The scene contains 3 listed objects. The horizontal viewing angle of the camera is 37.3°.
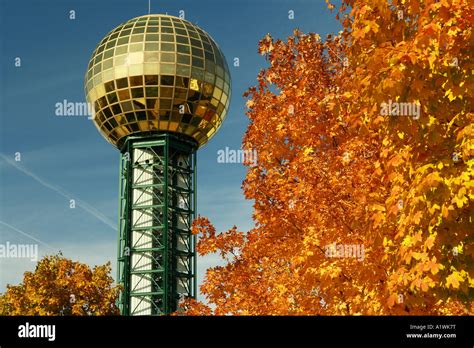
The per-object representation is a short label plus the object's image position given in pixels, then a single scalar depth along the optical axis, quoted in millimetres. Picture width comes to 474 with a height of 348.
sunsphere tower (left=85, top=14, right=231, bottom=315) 53969
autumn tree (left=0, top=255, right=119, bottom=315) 39062
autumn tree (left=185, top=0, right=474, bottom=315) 10680
